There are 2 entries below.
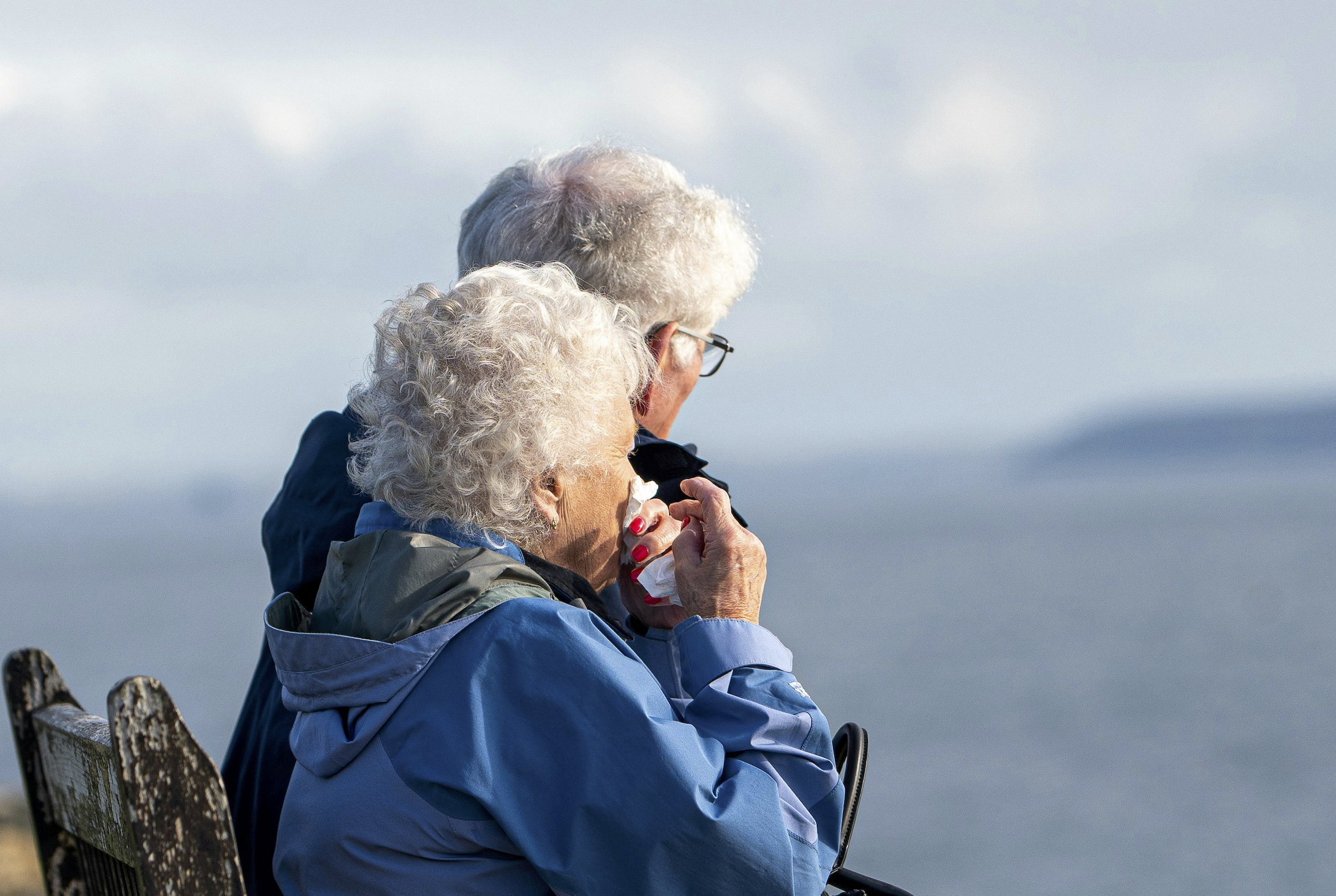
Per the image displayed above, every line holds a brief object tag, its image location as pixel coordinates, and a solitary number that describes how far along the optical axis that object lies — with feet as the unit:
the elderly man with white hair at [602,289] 13.38
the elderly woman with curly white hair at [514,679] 12.46
